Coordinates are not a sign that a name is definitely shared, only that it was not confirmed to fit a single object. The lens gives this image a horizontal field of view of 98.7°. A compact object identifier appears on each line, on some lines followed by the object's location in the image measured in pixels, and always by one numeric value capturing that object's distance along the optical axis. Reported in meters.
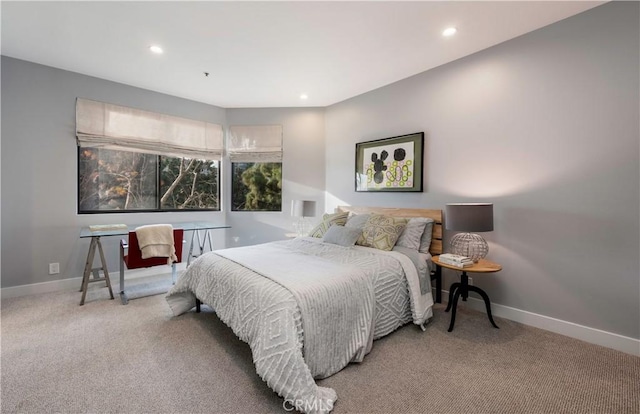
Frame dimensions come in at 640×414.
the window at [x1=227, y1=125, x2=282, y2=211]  4.67
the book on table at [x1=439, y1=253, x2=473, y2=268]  2.41
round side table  2.36
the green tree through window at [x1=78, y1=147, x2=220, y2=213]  3.65
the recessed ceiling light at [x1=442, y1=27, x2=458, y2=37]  2.47
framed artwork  3.40
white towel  2.95
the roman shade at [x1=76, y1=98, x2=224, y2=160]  3.50
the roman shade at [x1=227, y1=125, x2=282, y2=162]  4.66
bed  1.56
